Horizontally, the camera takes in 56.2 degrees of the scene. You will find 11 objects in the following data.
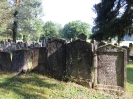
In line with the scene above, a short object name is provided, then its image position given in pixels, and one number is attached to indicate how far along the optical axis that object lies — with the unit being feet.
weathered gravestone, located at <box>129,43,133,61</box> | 33.14
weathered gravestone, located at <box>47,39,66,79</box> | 16.32
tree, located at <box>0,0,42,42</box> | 61.11
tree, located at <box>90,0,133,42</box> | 48.85
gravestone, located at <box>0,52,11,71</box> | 18.53
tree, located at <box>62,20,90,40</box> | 175.45
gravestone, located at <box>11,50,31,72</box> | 17.99
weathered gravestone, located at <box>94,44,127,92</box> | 13.52
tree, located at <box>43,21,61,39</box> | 173.69
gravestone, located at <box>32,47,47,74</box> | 18.17
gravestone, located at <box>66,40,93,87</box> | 14.47
